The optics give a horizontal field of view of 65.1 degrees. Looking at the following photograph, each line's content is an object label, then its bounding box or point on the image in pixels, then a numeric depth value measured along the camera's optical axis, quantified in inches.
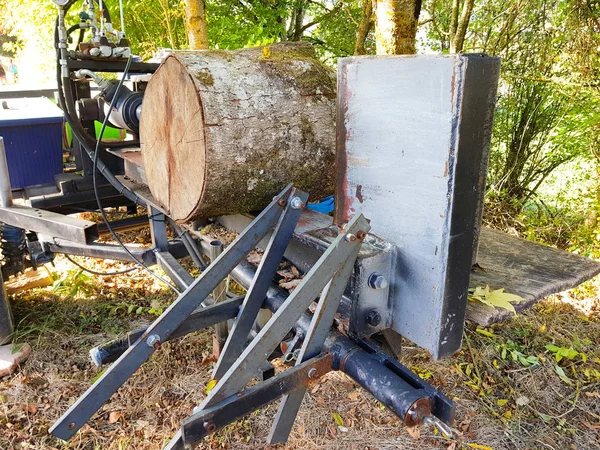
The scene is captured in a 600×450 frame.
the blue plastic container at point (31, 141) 134.4
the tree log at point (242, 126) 75.8
